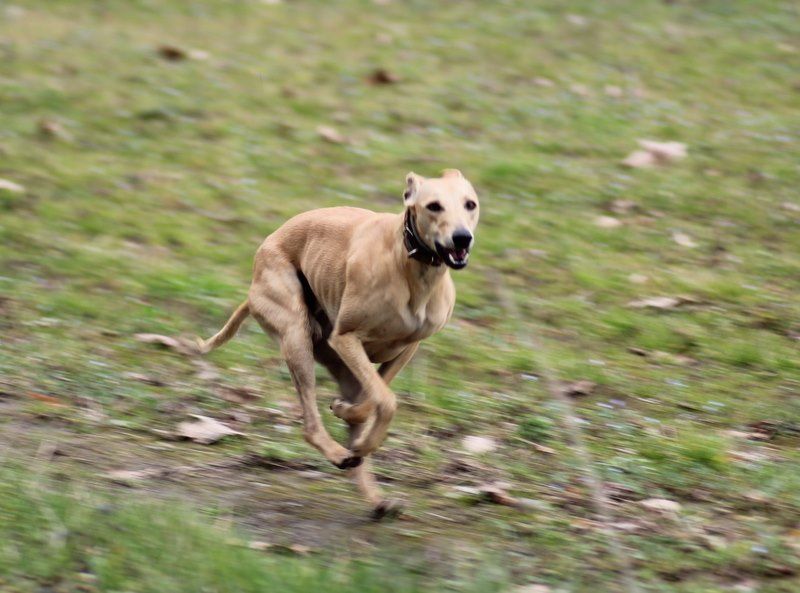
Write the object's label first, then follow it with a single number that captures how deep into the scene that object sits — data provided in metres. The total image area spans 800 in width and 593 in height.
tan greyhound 9.68
